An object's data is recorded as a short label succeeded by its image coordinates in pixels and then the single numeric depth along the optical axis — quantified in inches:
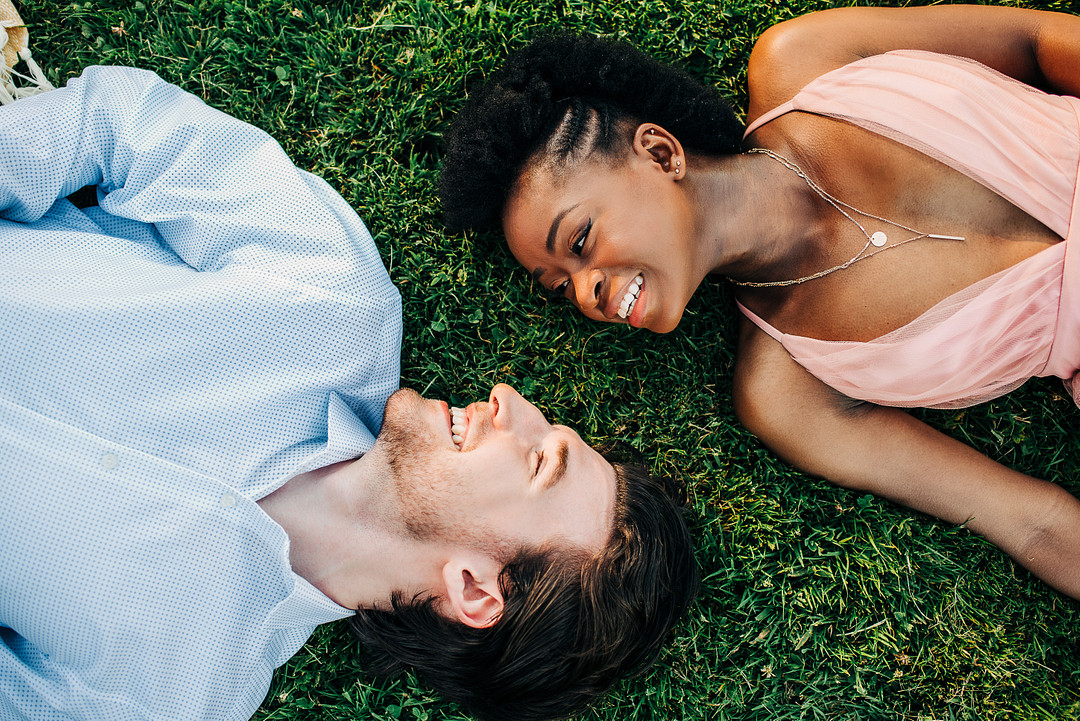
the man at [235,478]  95.3
